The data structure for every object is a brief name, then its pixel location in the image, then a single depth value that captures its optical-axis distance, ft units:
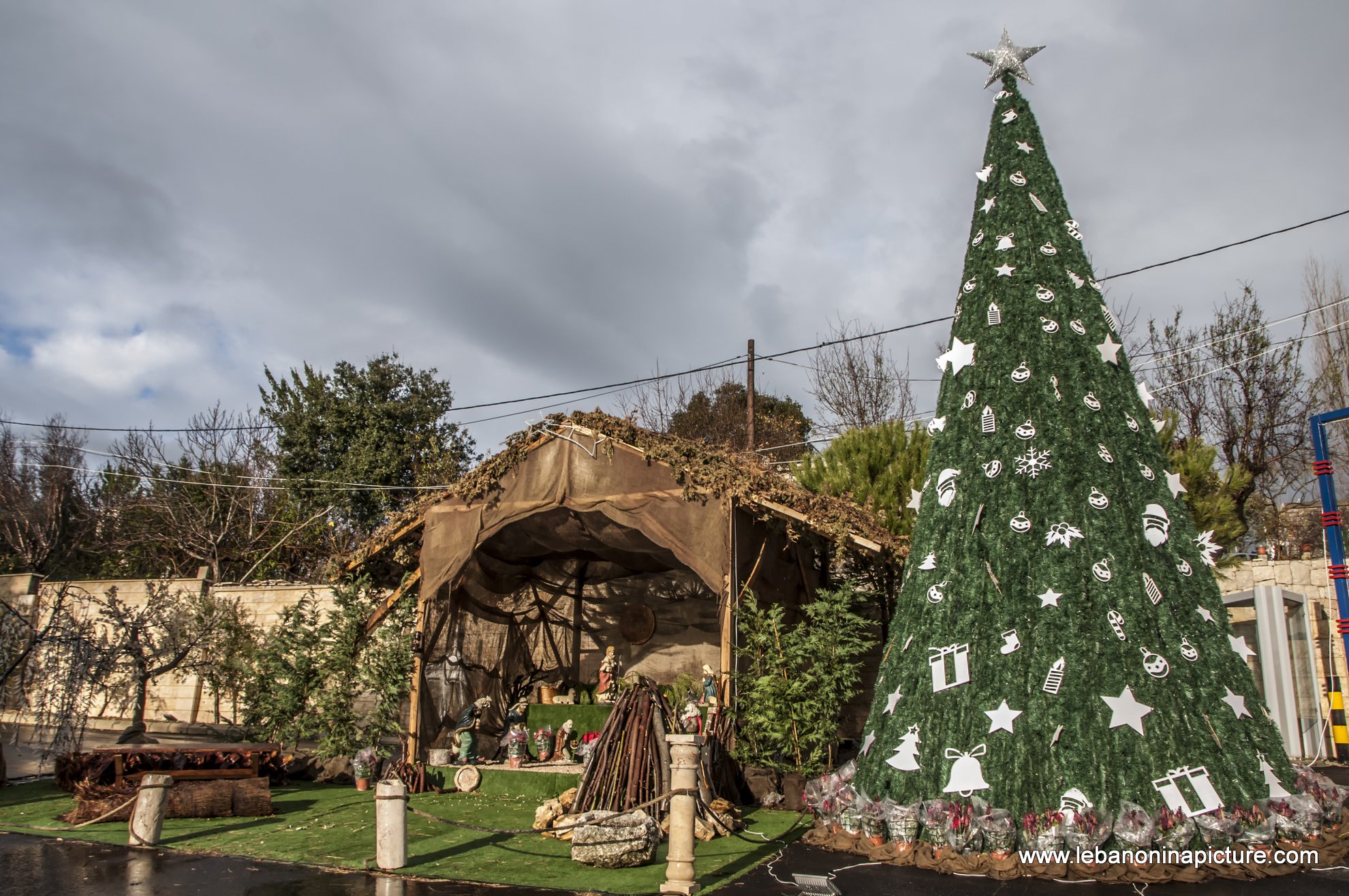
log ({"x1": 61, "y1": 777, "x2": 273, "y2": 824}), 25.22
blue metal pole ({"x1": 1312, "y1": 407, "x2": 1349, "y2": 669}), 29.25
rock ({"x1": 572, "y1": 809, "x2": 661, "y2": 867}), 19.62
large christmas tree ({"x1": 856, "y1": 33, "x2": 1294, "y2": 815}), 17.79
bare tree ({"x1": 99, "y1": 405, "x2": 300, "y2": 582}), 75.46
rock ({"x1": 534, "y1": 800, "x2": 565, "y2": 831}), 24.21
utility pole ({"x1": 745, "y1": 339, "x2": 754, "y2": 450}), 55.83
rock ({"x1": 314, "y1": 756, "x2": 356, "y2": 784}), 33.88
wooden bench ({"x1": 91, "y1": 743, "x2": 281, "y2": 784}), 27.20
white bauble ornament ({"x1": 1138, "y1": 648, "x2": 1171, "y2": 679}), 18.19
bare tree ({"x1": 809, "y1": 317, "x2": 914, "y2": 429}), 73.15
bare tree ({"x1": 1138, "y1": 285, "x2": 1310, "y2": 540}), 61.77
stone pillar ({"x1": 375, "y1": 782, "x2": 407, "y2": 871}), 19.56
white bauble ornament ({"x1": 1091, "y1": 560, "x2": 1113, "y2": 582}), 19.13
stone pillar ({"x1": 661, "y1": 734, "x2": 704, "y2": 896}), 16.62
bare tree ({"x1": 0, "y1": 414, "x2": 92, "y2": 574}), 85.81
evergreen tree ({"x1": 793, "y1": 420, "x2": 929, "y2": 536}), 43.37
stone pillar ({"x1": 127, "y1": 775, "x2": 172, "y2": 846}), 22.17
